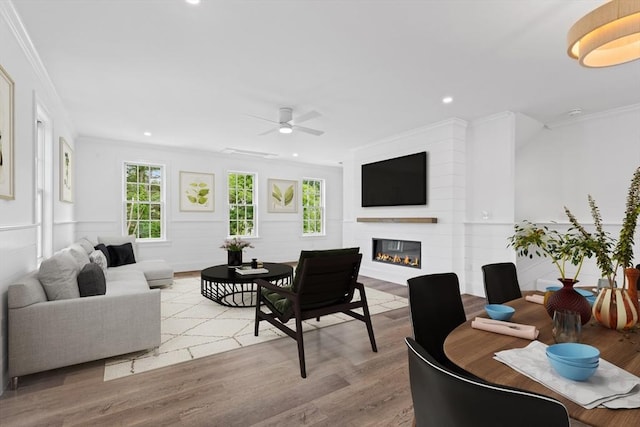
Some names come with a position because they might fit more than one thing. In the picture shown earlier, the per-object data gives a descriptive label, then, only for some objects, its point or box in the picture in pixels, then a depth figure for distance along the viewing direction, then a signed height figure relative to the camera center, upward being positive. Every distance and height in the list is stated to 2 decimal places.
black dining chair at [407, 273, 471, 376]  1.60 -0.50
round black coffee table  3.99 -0.83
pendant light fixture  1.32 +0.80
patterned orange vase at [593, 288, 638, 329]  1.36 -0.41
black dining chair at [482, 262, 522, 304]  2.02 -0.45
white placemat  0.85 -0.49
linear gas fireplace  5.55 -0.71
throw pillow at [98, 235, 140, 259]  5.34 -0.48
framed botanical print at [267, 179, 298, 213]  8.06 +0.43
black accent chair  2.60 -0.69
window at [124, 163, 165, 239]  6.44 +0.24
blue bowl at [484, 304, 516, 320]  1.52 -0.47
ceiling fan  4.24 +1.22
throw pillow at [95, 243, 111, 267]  4.79 -0.57
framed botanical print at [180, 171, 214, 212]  6.87 +0.44
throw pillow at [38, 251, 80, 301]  2.51 -0.53
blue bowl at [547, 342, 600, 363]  1.02 -0.44
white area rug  2.66 -1.23
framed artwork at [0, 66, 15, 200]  2.24 +0.54
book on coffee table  4.19 -0.78
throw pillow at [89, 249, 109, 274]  3.97 -0.58
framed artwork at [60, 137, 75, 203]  4.39 +0.58
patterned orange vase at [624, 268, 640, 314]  1.47 -0.30
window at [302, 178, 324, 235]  8.74 +0.18
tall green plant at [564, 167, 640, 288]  1.33 -0.12
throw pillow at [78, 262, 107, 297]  2.69 -0.59
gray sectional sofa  2.28 -0.82
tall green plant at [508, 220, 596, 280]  1.39 -0.14
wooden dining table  0.80 -0.50
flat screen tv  5.33 +0.56
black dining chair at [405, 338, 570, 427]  0.60 -0.37
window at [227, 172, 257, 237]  7.53 +0.20
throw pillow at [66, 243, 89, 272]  3.48 -0.49
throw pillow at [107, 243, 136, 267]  4.95 -0.67
